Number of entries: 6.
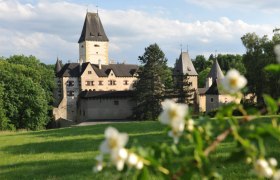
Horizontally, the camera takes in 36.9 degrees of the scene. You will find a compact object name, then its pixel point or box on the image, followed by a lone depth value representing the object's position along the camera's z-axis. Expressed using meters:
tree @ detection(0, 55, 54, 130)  59.38
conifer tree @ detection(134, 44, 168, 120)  58.69
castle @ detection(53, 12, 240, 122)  66.38
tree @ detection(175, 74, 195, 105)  61.22
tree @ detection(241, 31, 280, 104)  52.38
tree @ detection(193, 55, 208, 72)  106.97
